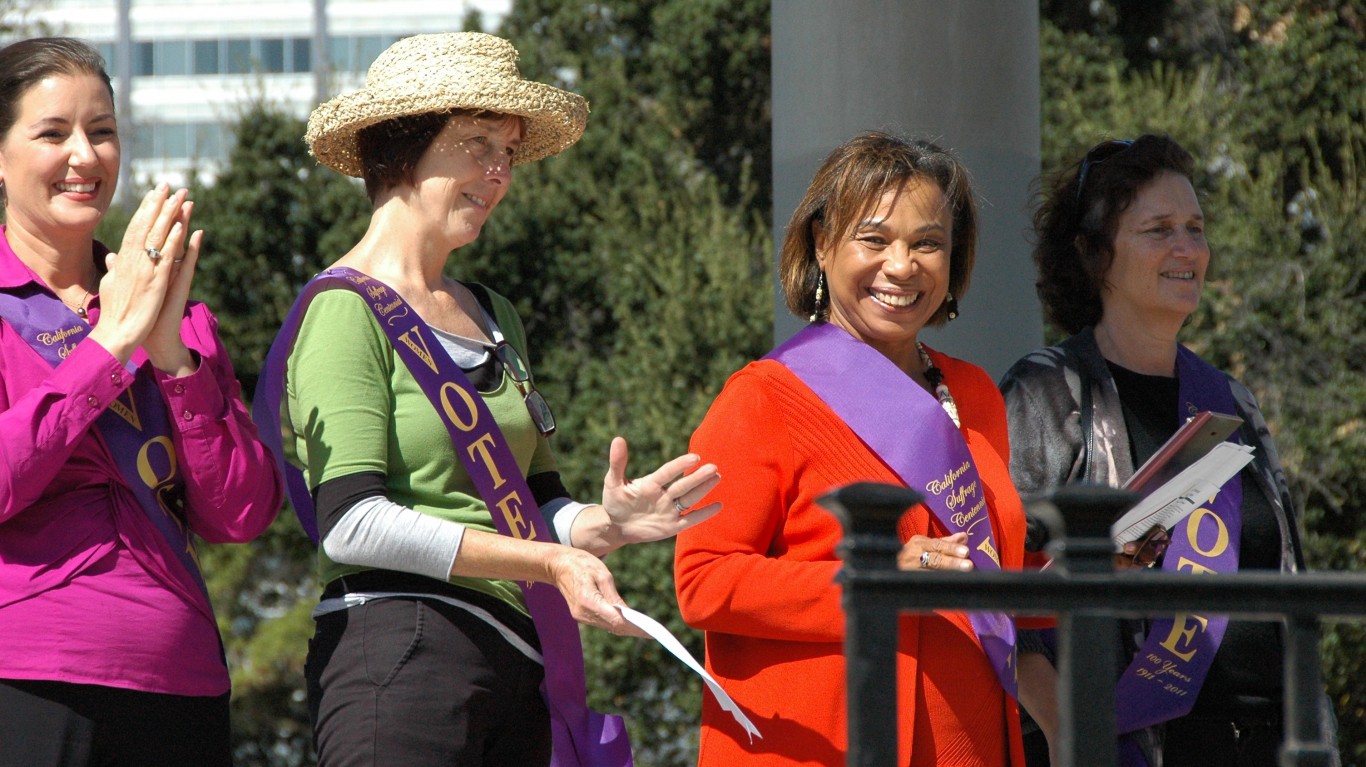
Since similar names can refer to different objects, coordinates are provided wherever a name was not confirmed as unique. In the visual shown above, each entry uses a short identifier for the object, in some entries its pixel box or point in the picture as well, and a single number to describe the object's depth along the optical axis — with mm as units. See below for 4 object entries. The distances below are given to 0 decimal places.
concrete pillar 7449
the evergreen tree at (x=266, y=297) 17797
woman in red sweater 5105
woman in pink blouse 4980
